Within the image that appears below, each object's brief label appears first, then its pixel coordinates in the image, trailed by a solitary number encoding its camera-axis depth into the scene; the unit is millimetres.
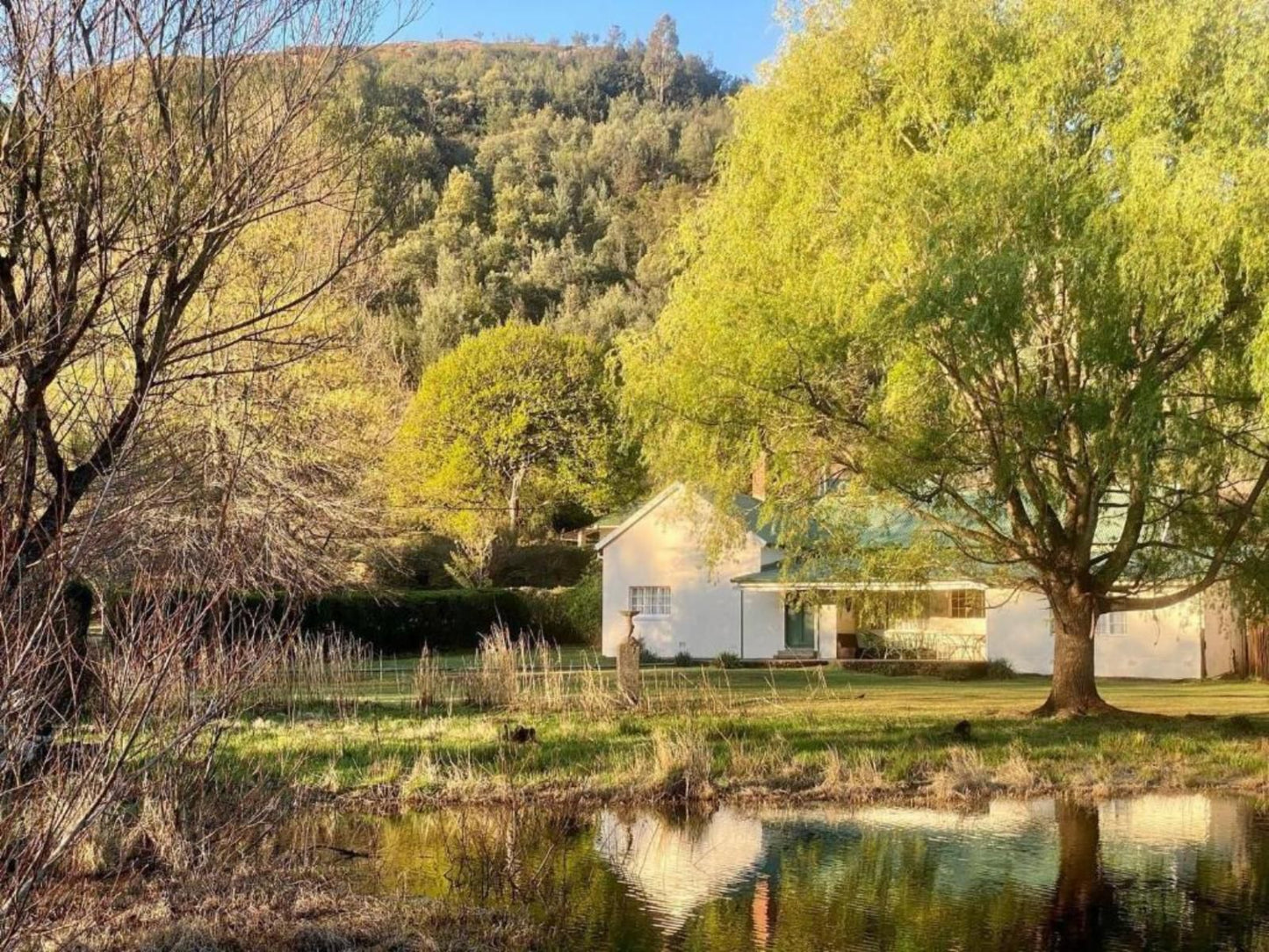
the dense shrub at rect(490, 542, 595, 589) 44250
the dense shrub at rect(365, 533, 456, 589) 37688
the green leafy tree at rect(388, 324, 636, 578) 48625
